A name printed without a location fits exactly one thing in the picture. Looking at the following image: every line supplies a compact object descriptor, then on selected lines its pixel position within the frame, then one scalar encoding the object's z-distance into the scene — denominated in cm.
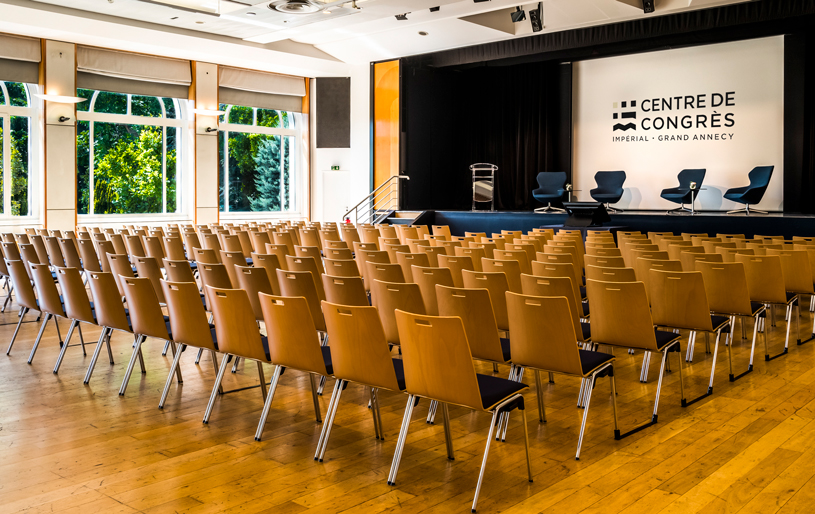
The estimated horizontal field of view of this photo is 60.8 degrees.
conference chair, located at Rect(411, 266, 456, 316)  489
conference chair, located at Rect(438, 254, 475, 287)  575
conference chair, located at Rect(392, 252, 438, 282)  593
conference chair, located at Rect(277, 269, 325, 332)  468
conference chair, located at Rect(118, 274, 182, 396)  459
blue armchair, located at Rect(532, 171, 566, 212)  1511
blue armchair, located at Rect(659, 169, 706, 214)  1371
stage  1074
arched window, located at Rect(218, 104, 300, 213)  1728
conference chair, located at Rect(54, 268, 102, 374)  518
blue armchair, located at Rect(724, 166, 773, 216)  1264
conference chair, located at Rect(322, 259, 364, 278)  578
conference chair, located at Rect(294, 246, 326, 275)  673
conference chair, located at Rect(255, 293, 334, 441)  369
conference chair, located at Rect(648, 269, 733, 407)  451
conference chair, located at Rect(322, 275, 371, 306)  480
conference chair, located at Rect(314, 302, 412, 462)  339
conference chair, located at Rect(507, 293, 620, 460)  359
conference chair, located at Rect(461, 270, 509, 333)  468
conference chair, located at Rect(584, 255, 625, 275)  577
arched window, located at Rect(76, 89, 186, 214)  1474
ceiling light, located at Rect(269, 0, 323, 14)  1055
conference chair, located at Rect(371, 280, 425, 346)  427
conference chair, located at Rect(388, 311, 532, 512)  309
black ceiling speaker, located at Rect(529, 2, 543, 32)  1341
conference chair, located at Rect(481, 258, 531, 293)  550
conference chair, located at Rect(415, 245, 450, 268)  654
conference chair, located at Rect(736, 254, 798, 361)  567
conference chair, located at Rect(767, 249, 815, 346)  611
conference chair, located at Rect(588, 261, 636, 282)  476
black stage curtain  1655
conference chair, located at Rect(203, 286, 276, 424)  400
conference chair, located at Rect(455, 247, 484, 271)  664
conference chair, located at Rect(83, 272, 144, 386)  488
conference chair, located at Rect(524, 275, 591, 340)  441
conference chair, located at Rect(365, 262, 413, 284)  532
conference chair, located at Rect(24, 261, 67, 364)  555
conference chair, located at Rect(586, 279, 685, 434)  405
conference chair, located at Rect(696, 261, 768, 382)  506
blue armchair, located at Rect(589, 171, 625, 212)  1441
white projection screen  1370
